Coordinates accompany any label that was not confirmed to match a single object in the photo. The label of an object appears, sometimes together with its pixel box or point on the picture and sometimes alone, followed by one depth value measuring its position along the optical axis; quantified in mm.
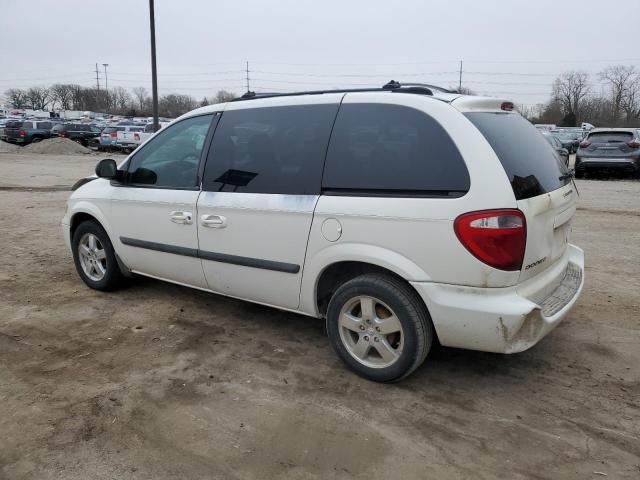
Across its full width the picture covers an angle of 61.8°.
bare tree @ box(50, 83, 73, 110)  107250
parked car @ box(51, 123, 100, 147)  35656
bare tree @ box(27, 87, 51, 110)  107812
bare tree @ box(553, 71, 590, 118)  85712
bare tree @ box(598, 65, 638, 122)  78500
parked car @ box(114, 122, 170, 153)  29672
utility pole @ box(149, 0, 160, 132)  19859
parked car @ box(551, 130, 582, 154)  32938
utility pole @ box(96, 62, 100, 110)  102288
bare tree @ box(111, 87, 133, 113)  103638
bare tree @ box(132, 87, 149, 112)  102050
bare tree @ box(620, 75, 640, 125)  77438
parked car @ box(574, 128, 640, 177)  16234
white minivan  2959
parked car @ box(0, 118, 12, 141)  35406
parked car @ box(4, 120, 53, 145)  34250
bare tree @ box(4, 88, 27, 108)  107188
